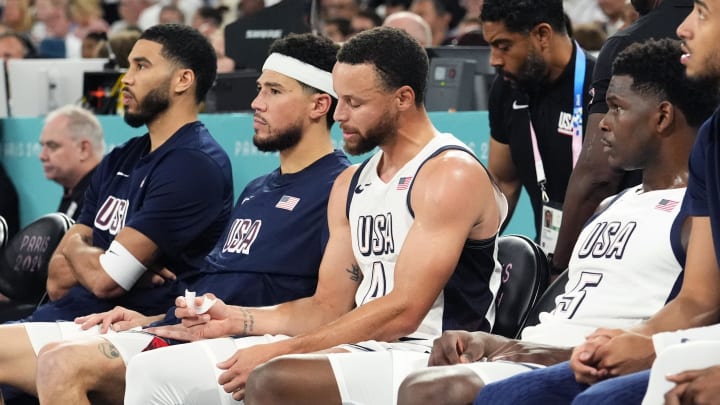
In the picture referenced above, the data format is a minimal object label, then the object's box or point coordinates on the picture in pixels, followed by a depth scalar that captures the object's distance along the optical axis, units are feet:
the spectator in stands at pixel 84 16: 46.42
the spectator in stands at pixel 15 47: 37.65
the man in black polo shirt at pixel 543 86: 17.84
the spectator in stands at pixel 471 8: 37.68
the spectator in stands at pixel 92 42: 37.22
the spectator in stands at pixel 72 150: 25.66
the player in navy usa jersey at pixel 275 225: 16.16
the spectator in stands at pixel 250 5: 38.41
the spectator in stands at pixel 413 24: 29.67
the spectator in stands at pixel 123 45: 30.53
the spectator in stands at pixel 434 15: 36.31
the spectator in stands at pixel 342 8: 39.34
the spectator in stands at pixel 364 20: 35.17
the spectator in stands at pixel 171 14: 42.86
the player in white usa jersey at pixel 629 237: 12.76
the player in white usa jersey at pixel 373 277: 13.50
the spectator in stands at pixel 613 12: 31.83
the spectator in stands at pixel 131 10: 46.19
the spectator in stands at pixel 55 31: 44.42
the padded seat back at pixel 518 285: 15.12
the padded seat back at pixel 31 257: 20.72
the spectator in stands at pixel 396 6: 39.75
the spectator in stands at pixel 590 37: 27.50
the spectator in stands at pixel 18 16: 47.75
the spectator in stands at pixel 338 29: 34.91
